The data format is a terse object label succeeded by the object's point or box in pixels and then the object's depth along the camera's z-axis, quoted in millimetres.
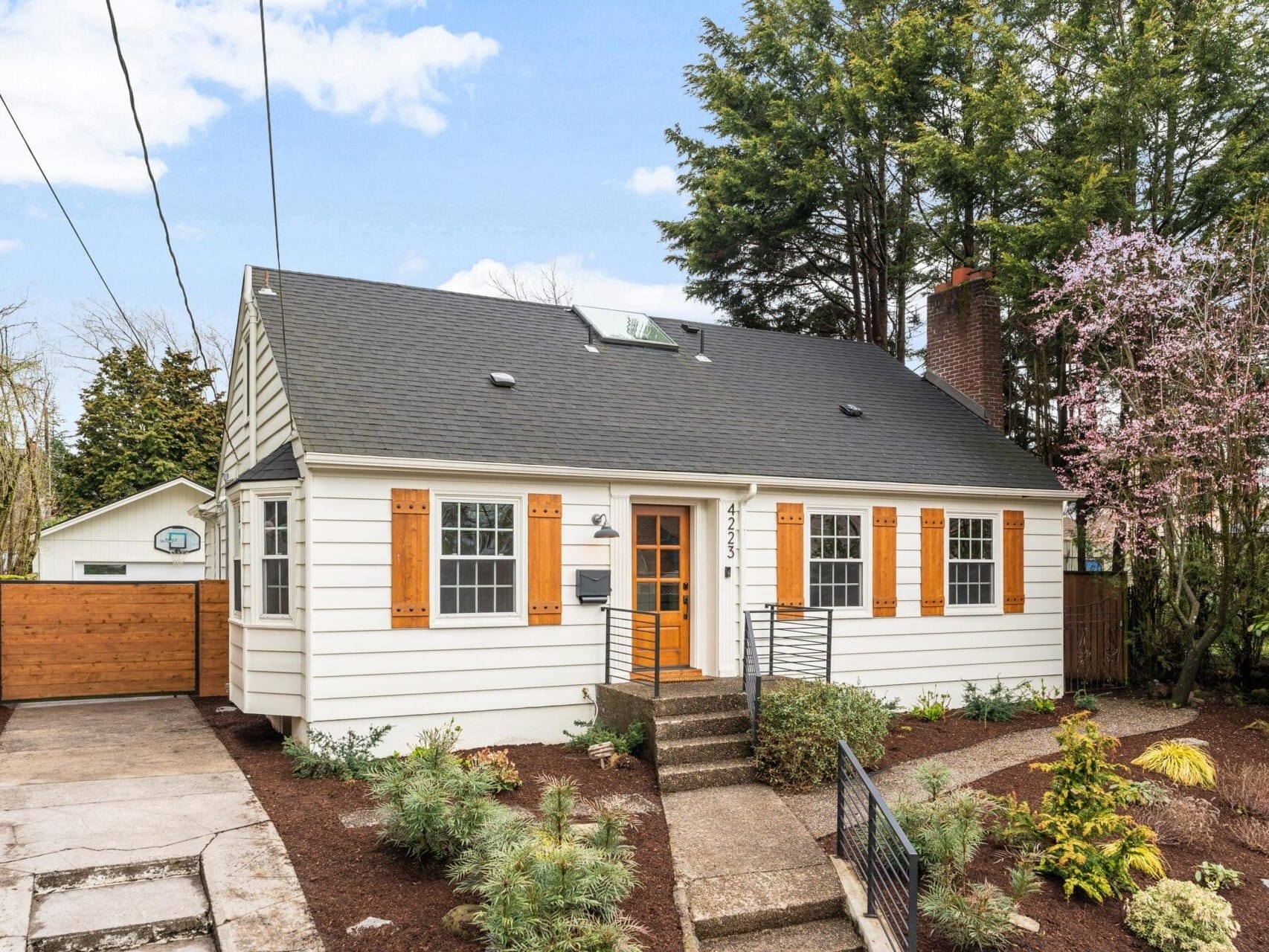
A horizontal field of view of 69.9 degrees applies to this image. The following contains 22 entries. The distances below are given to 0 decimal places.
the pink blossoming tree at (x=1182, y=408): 10516
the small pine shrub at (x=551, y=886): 4539
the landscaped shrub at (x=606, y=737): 8484
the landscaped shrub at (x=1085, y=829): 5801
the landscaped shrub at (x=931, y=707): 10812
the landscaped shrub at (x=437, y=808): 5727
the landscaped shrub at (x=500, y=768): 7418
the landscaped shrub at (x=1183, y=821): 6562
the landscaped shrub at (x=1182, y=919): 5180
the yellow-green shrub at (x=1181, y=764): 7852
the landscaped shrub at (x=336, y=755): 7891
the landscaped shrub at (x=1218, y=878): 5996
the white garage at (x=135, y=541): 19781
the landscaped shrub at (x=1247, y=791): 7289
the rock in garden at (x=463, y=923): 4906
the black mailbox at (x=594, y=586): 9531
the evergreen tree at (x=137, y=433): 25609
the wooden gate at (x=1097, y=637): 13008
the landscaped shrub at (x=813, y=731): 7871
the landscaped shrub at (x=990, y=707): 10898
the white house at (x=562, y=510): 8703
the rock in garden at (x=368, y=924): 4938
